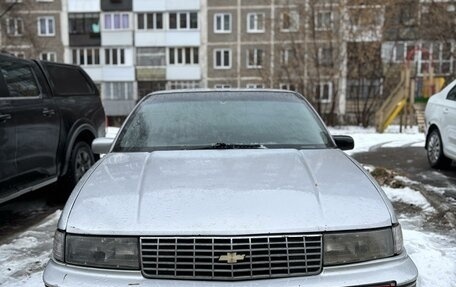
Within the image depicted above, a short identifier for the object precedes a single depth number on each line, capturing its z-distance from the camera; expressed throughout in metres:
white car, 7.25
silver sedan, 2.16
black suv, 4.62
